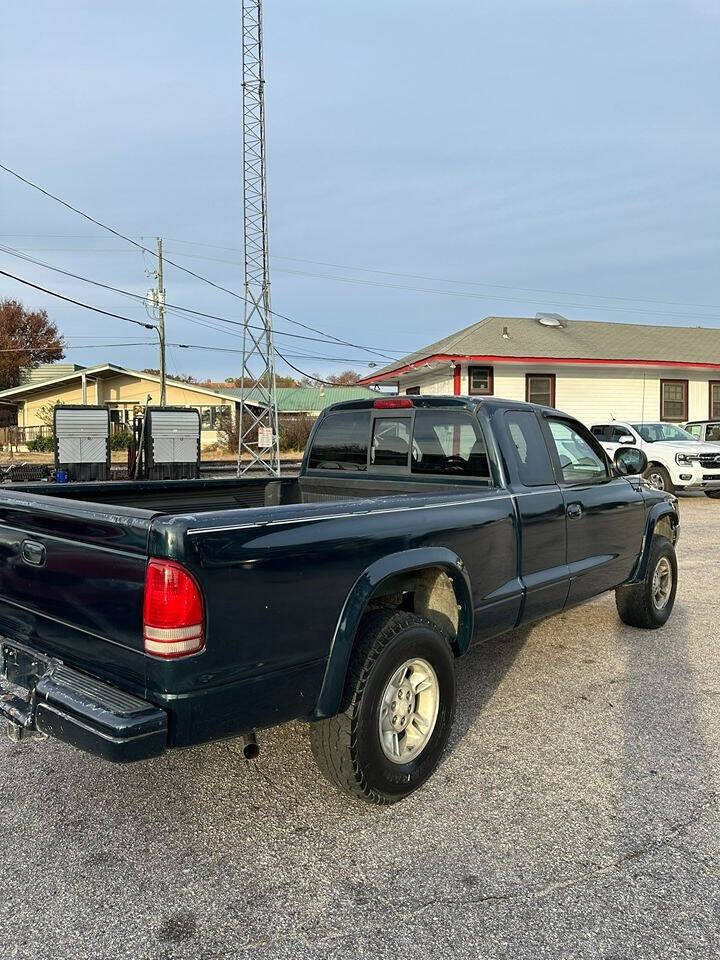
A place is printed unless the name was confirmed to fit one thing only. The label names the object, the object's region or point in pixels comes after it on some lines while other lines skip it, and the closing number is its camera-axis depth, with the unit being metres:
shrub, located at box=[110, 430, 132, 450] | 40.33
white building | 24.11
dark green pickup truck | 2.54
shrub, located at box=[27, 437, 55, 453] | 40.69
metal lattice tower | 21.89
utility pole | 33.94
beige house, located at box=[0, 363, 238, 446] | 42.47
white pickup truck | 16.05
